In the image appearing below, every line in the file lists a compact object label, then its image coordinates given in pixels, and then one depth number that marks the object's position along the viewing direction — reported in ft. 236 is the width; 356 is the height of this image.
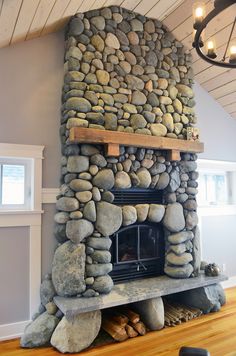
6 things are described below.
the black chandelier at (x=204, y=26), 5.28
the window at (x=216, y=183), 13.98
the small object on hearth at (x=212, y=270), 11.19
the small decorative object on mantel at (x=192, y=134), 11.65
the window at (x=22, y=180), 9.50
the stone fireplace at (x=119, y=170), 9.16
